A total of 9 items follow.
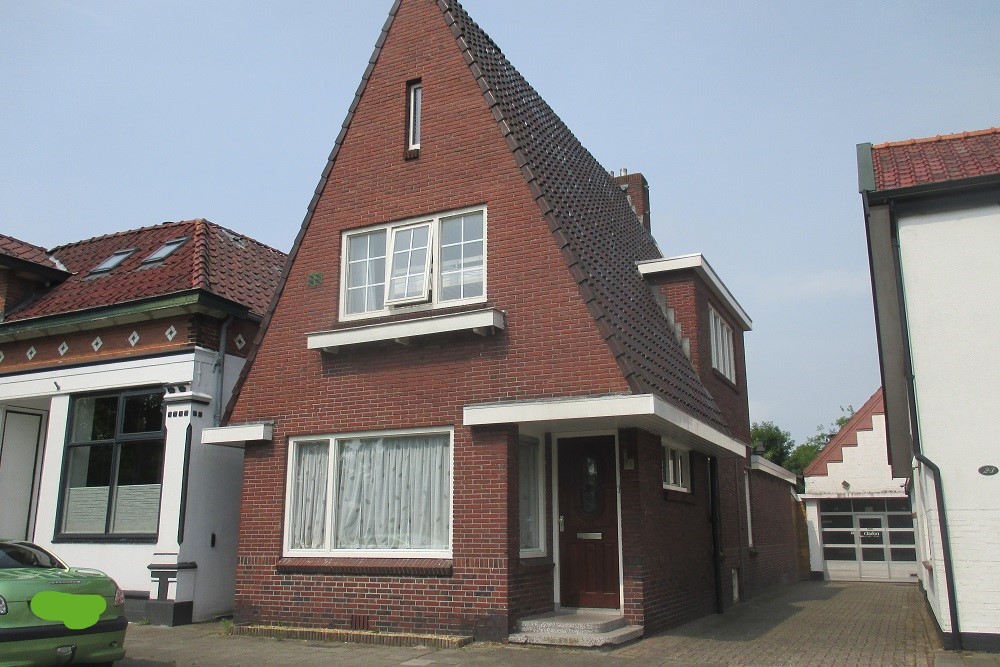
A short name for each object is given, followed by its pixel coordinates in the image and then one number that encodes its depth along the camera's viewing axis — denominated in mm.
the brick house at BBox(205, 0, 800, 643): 10578
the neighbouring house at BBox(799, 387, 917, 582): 24750
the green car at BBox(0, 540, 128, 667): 7594
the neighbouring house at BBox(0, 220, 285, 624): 13195
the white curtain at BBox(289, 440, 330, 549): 11820
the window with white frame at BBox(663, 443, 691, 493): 12789
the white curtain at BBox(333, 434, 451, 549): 11047
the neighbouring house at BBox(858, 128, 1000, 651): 9383
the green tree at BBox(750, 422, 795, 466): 58562
